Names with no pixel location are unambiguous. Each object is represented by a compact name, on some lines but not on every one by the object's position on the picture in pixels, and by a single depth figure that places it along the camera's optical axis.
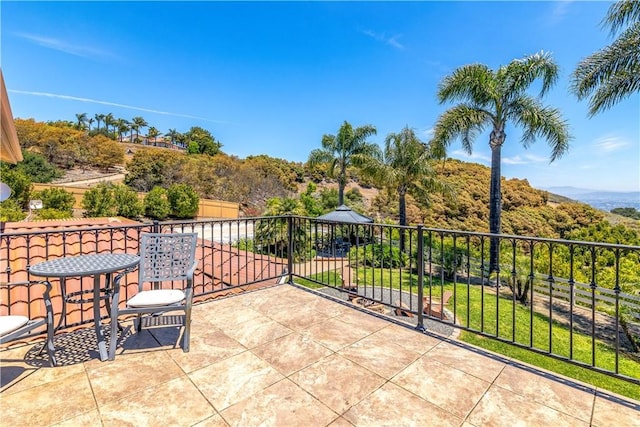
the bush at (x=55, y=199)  17.03
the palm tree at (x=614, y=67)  7.24
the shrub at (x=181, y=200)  20.88
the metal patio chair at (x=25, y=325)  1.72
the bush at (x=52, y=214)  14.46
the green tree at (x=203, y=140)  44.62
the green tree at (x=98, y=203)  17.89
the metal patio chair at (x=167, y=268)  2.39
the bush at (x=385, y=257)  10.13
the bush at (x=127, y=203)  19.03
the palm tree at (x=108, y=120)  45.03
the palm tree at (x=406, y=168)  12.94
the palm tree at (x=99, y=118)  44.22
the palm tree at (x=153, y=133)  51.96
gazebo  9.30
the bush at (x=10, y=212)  12.38
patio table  2.03
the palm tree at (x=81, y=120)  39.85
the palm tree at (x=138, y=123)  48.26
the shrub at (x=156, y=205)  20.11
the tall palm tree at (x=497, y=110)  9.95
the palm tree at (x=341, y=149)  17.88
